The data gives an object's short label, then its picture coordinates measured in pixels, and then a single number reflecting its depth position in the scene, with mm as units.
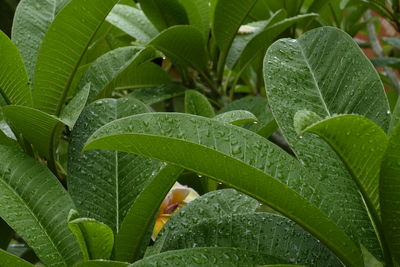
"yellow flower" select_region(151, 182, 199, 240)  1474
